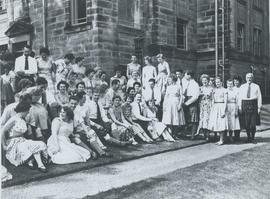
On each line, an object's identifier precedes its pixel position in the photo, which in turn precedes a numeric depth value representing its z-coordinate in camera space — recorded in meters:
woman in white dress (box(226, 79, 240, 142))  11.30
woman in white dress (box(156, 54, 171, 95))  12.77
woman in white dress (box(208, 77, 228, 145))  11.06
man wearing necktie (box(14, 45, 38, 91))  10.60
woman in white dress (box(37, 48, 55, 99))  10.77
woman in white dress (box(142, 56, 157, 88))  13.06
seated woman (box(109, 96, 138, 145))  9.92
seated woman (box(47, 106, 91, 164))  8.09
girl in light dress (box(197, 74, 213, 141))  11.55
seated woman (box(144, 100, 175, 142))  11.11
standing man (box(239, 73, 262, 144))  11.36
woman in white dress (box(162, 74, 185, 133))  11.48
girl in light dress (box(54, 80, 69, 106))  9.64
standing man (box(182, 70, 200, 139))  11.75
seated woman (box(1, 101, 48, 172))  7.28
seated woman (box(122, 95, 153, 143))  10.67
